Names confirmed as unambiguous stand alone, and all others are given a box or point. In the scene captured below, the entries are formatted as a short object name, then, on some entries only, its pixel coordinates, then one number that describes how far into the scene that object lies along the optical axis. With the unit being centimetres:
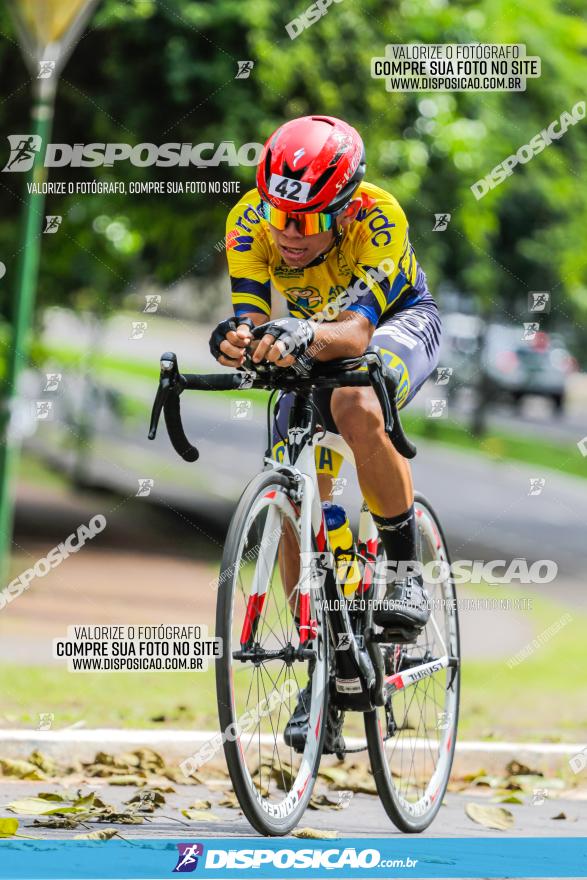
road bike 797
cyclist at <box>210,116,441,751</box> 848
